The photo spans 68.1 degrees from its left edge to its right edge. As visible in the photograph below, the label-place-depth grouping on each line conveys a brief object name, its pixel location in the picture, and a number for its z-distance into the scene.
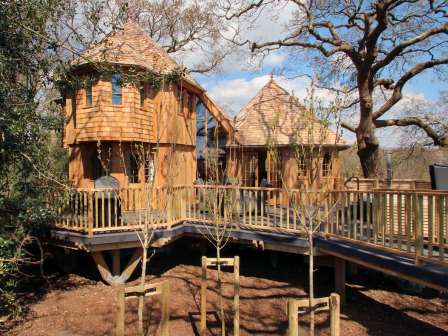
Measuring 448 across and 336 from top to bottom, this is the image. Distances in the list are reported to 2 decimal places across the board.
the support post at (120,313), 4.75
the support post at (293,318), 4.22
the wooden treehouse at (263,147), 13.84
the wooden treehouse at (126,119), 11.14
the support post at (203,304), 6.28
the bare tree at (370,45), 12.25
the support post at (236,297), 5.83
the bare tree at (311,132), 4.29
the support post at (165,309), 5.43
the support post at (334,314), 4.30
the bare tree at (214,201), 6.29
